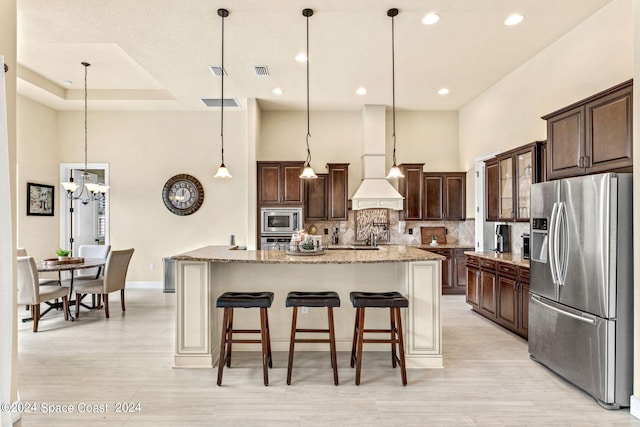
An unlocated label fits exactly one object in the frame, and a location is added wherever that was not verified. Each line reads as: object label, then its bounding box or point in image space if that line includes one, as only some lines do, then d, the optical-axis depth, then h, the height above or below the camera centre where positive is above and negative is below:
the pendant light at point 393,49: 3.49 +2.00
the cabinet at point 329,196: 6.54 +0.39
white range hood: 6.55 +1.30
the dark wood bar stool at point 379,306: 2.94 -0.74
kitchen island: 3.31 -0.71
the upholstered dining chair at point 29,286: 4.23 -0.83
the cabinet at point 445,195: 6.65 +0.41
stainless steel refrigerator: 2.55 -0.52
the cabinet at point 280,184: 6.29 +0.58
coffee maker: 5.18 -0.34
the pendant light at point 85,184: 5.26 +0.48
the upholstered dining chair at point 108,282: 4.88 -0.91
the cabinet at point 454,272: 6.33 -0.99
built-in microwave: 6.24 -0.07
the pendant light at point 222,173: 4.07 +0.51
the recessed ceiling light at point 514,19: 3.64 +2.06
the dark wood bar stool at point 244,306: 2.95 -0.81
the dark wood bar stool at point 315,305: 2.95 -0.74
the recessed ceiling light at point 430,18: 3.55 +2.02
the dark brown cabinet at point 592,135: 2.66 +0.69
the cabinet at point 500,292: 3.94 -0.94
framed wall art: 6.13 +0.32
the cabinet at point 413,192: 6.65 +0.46
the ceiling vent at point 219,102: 6.24 +2.06
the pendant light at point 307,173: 4.02 +0.50
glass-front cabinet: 4.11 +0.47
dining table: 4.56 -0.64
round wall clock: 6.85 +0.44
